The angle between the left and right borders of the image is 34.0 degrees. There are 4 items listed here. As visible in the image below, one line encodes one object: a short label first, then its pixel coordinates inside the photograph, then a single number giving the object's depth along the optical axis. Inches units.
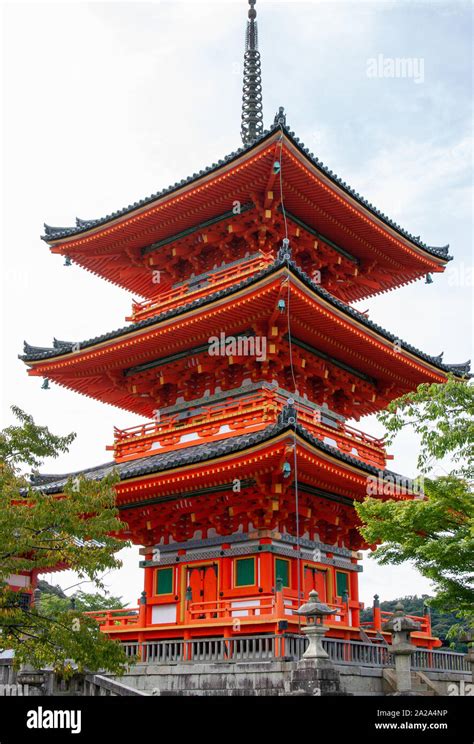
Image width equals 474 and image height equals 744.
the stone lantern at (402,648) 731.4
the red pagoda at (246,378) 788.0
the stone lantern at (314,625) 633.6
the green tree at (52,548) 563.5
